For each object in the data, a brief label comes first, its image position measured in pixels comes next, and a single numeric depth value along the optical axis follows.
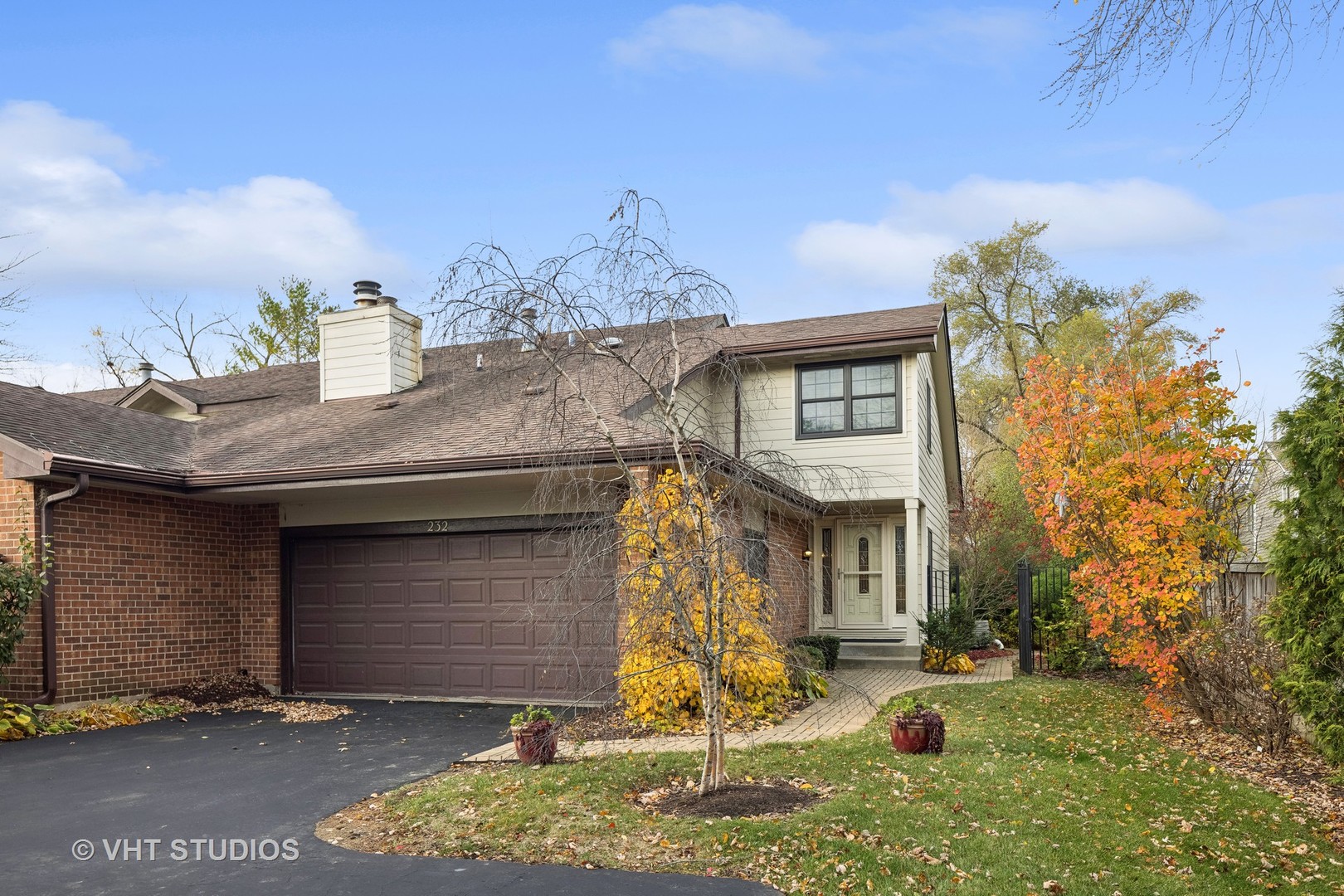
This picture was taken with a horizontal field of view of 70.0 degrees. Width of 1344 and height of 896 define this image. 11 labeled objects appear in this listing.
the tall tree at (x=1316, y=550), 7.20
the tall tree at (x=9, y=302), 18.31
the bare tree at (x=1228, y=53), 3.54
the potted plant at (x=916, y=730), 7.83
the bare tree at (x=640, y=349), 6.71
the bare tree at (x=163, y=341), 28.83
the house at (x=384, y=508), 10.80
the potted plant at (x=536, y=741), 7.57
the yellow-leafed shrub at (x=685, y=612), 6.70
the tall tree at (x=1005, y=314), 30.33
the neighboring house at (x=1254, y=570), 9.91
